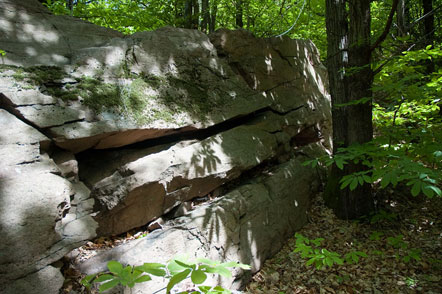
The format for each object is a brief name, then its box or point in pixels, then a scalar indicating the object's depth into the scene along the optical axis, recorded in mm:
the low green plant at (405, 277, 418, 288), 4051
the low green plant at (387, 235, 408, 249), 4679
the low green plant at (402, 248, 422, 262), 4049
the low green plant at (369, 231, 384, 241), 4906
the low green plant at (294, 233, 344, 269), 2531
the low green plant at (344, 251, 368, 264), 3069
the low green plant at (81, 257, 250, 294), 1134
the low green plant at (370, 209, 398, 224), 5219
